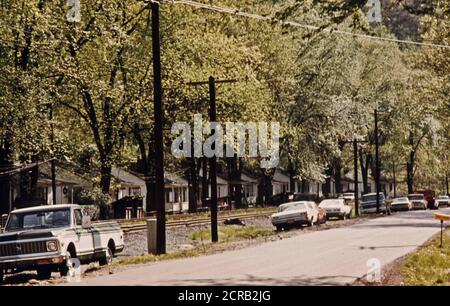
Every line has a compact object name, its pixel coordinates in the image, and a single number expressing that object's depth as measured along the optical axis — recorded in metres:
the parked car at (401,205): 79.62
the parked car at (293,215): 46.22
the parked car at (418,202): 84.12
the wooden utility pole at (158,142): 29.58
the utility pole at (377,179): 73.38
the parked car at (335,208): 59.62
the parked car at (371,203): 74.25
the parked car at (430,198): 88.00
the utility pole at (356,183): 70.56
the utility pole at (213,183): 36.83
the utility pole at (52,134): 45.89
